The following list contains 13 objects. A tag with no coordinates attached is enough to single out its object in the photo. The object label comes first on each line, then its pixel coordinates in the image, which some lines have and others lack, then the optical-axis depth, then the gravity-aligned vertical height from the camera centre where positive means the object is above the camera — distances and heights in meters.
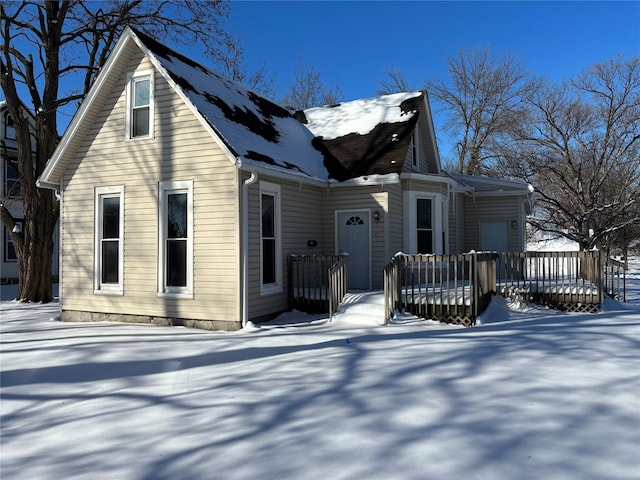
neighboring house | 22.56 +2.97
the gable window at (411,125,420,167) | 14.70 +3.07
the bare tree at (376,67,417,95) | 36.16 +11.93
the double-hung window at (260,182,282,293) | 10.47 +0.30
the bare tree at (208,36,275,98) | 25.41 +9.72
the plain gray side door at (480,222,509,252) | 17.42 +0.46
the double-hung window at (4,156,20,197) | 23.05 +3.78
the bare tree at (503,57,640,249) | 26.11 +4.88
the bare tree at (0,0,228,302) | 14.62 +4.46
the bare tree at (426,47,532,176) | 32.72 +9.40
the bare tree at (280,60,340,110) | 35.41 +11.16
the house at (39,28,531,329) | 9.86 +1.23
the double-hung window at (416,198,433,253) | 13.59 +0.69
